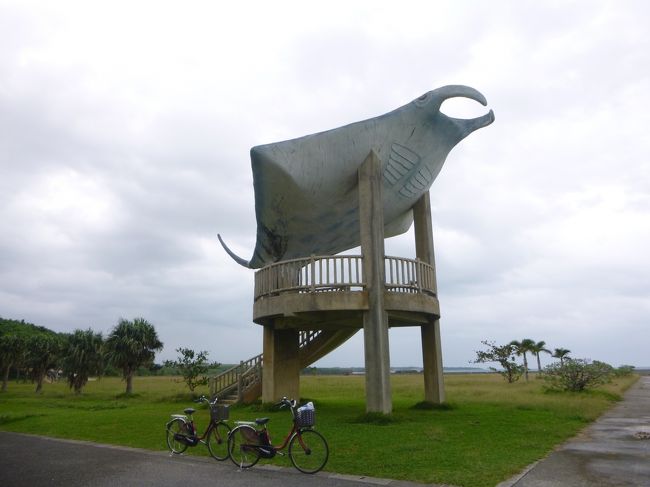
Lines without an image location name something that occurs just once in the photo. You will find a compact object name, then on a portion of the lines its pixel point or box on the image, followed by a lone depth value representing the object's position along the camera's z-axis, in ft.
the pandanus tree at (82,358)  117.70
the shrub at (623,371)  204.46
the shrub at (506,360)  140.67
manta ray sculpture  49.80
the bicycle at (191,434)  30.50
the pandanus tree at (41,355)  140.13
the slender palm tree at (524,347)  150.82
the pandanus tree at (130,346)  113.09
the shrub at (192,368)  100.94
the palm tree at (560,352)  195.15
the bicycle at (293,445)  26.76
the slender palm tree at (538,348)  167.55
